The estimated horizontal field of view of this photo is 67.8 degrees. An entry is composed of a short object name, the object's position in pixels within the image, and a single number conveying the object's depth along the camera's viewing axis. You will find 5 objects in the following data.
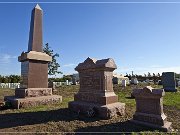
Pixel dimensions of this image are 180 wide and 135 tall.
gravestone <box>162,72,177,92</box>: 13.05
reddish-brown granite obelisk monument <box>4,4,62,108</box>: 7.25
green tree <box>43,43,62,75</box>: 25.19
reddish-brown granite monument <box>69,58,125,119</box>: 5.32
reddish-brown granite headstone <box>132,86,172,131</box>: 4.35
